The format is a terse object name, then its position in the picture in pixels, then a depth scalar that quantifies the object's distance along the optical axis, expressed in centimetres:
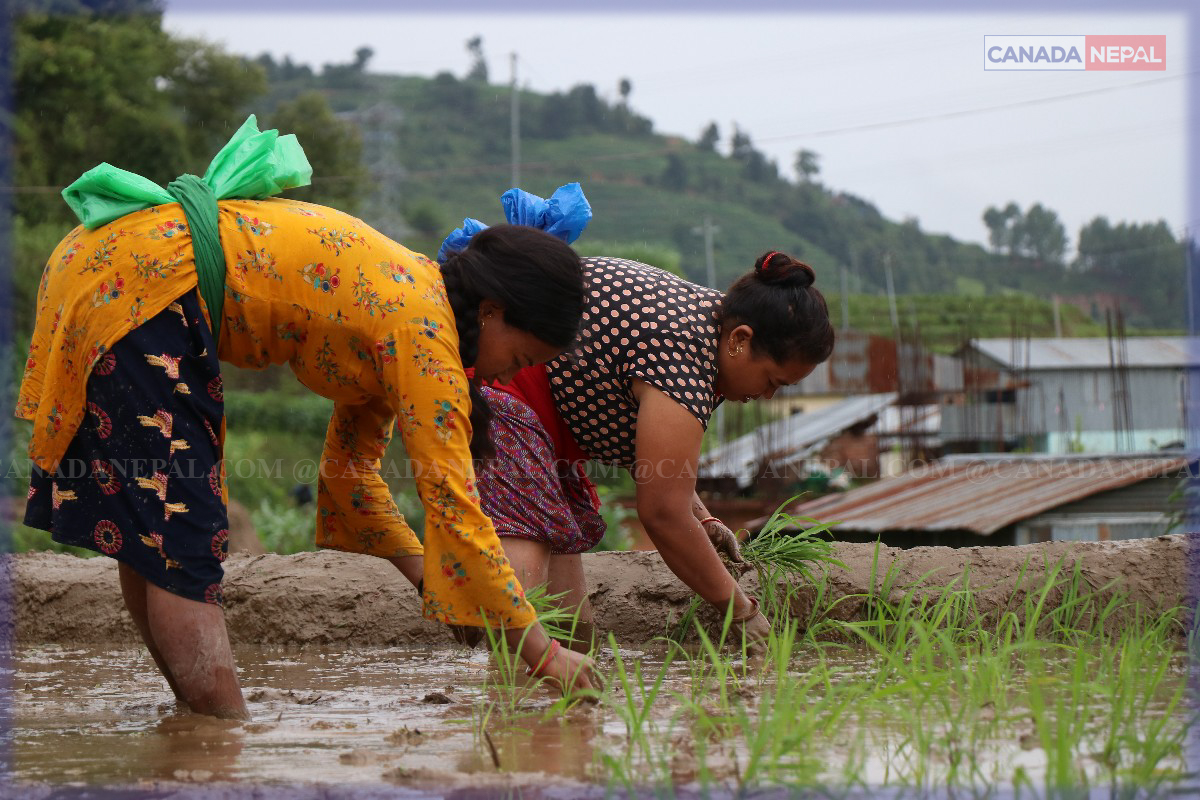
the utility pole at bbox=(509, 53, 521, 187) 4388
